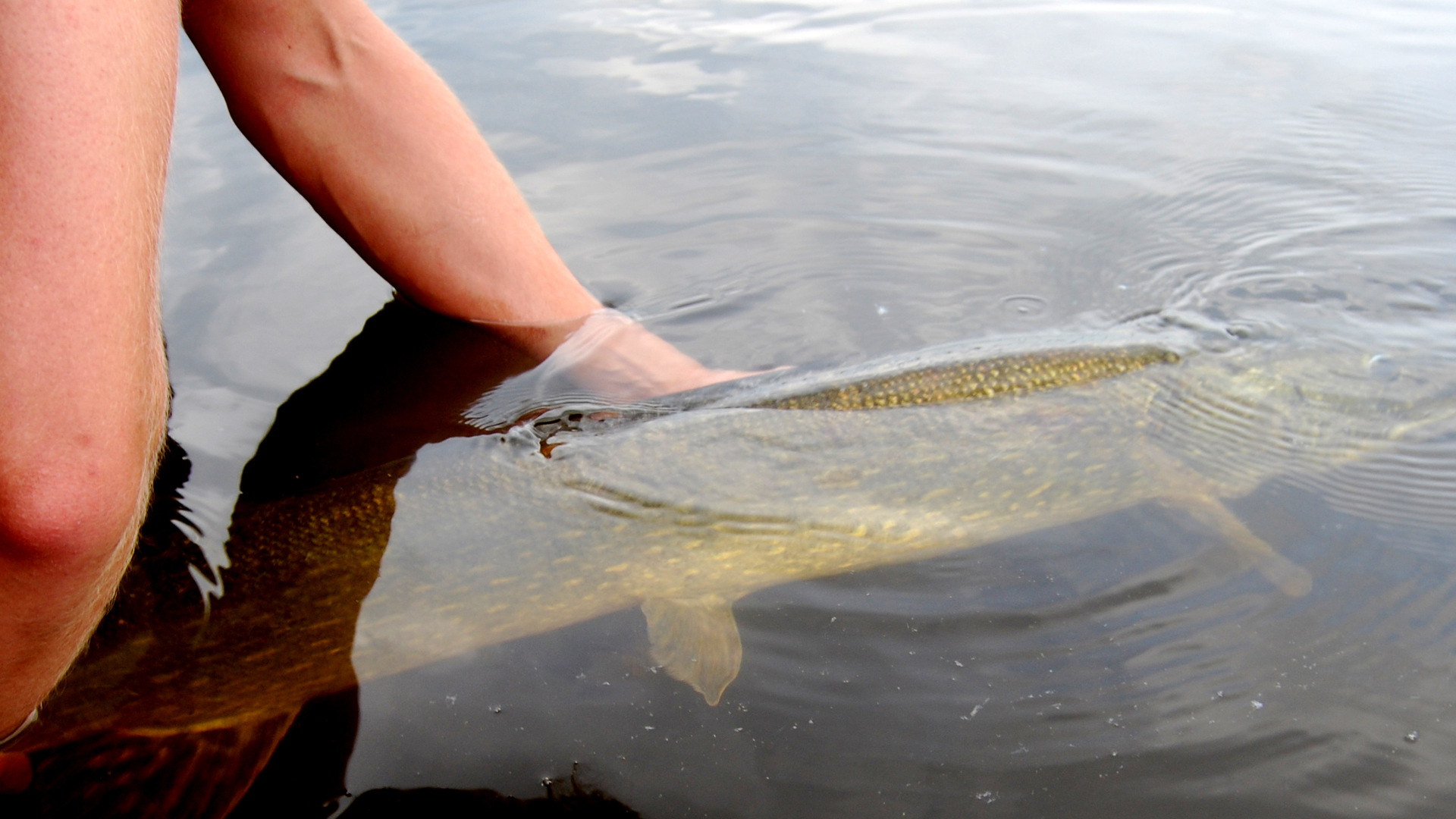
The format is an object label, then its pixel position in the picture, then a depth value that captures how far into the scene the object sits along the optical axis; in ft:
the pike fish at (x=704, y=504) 2.94
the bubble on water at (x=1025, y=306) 3.83
